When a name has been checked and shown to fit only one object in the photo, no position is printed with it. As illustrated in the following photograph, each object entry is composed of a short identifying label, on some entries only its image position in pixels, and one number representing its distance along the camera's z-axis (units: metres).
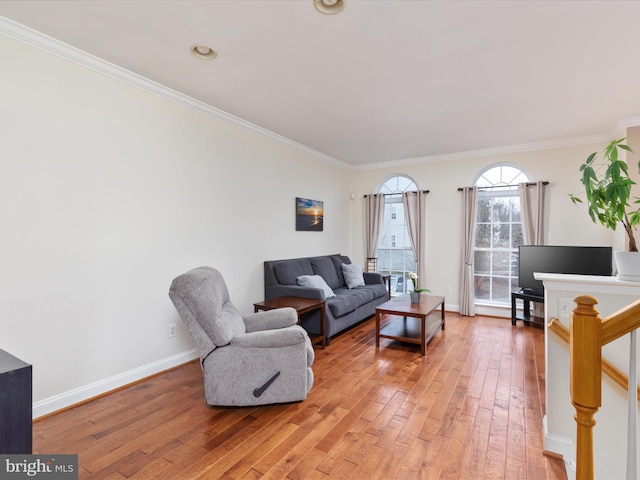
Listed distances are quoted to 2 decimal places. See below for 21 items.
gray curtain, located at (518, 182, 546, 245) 4.82
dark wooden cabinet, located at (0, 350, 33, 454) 1.04
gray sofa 3.99
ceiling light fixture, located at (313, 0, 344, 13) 1.97
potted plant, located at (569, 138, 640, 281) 1.67
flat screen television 4.21
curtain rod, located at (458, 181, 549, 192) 4.82
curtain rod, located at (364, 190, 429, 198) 6.18
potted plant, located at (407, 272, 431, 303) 4.14
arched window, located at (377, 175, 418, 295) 6.11
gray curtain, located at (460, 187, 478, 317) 5.30
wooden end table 3.57
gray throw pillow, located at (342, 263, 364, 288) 5.18
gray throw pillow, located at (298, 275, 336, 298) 4.24
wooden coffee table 3.61
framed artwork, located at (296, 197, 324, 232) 5.05
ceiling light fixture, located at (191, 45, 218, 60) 2.45
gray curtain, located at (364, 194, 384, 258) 6.20
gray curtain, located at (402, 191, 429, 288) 5.75
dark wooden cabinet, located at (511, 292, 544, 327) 4.59
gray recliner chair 2.31
